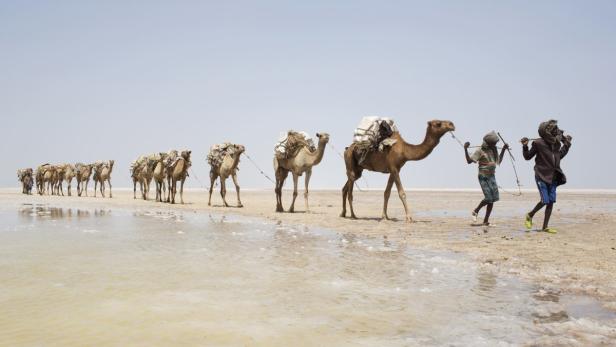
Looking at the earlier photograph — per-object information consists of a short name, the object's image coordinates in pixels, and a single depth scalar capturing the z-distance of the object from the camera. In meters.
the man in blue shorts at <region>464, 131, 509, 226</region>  12.78
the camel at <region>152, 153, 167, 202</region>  27.55
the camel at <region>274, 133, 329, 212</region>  17.61
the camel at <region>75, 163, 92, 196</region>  42.03
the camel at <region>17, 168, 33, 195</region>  48.66
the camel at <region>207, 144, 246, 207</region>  21.91
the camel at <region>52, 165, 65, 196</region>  45.31
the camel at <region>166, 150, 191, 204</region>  25.61
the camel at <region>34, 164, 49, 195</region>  48.03
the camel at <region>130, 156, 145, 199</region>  32.94
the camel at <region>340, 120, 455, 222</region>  13.80
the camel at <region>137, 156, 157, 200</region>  29.27
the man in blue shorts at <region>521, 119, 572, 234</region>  11.41
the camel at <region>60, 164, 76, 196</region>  43.94
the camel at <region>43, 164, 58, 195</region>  46.41
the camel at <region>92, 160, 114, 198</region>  38.09
